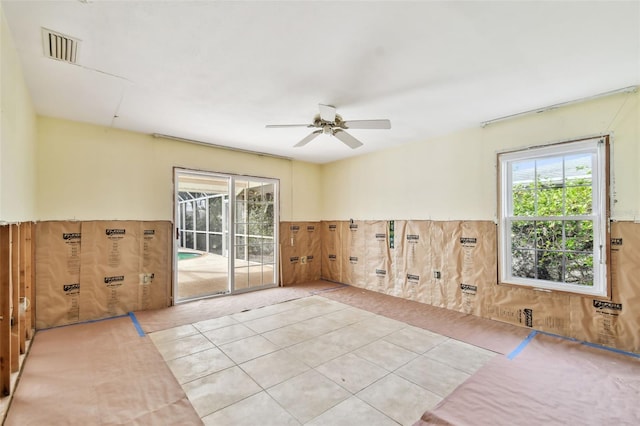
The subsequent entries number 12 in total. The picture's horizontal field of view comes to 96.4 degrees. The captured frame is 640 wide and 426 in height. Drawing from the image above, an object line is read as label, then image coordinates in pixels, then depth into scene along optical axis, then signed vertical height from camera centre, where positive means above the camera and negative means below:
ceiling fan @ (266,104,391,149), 3.05 +1.01
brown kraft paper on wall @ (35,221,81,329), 3.60 -0.73
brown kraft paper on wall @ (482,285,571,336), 3.32 -1.19
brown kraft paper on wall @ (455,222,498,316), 3.91 -0.70
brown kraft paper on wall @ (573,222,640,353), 2.89 -0.96
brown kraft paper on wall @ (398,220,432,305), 4.63 -0.79
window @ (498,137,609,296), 3.15 -0.06
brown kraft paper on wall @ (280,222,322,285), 6.02 -0.81
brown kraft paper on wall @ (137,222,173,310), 4.33 -0.77
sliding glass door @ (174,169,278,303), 5.25 -0.57
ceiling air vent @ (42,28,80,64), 2.10 +1.32
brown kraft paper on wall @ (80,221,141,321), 3.89 -0.74
